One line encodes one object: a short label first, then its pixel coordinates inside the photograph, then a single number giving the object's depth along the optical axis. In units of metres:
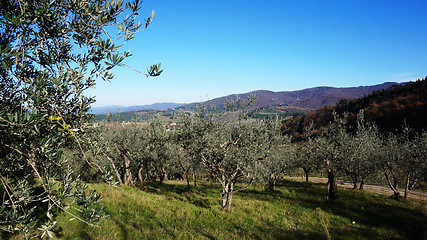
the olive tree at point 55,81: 4.13
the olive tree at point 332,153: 27.84
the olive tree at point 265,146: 19.64
